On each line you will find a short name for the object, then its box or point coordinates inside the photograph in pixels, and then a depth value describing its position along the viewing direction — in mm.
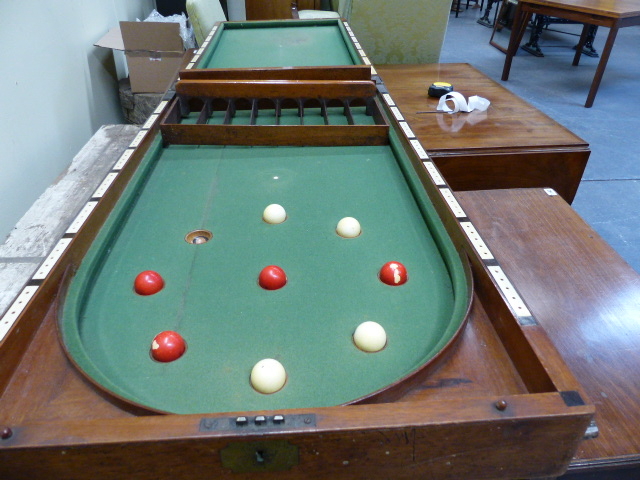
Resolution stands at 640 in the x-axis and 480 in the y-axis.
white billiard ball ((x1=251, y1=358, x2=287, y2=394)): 894
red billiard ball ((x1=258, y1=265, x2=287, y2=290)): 1139
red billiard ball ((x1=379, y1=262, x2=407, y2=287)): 1149
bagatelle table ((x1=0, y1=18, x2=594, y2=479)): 747
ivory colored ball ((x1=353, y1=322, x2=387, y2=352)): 979
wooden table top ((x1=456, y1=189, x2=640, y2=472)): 1122
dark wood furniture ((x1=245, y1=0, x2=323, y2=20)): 5168
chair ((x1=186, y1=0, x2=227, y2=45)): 3162
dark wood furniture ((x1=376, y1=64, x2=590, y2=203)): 2373
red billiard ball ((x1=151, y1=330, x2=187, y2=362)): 956
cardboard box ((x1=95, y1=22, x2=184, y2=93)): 3406
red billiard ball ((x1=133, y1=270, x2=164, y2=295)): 1123
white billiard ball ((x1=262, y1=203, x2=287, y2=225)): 1394
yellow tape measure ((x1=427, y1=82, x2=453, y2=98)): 2959
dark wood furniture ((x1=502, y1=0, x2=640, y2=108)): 4230
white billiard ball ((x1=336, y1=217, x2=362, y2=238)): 1329
